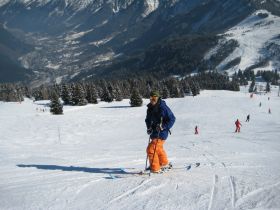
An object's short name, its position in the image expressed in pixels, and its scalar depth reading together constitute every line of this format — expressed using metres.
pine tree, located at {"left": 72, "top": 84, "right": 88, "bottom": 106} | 98.31
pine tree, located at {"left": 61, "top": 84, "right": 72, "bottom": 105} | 103.05
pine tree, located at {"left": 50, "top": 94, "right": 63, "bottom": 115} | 77.19
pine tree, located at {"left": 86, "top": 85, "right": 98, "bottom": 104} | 103.56
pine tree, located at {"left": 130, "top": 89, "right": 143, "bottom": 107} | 89.19
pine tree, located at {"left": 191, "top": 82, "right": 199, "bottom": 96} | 135.25
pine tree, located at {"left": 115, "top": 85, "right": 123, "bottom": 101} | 109.94
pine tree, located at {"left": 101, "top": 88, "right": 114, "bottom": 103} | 106.62
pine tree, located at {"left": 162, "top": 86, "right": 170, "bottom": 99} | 122.94
